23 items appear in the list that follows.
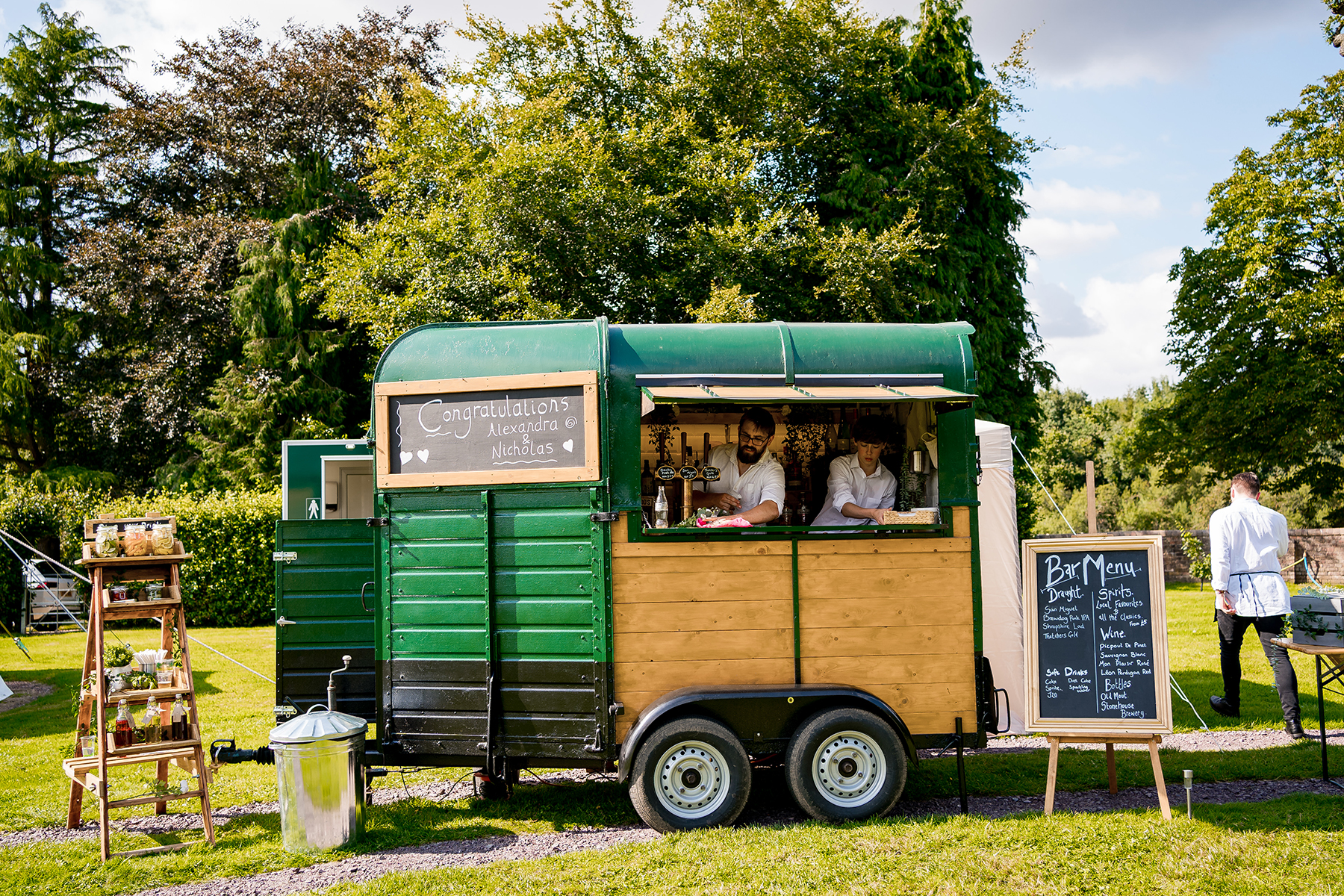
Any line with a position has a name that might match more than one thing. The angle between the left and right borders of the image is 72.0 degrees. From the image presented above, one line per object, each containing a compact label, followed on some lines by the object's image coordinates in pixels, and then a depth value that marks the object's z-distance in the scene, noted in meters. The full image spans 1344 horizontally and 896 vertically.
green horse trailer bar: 5.77
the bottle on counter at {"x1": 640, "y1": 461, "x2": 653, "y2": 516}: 7.57
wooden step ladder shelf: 5.83
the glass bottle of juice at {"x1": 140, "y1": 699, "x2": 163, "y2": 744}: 6.17
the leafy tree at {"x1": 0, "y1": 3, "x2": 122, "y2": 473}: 25.11
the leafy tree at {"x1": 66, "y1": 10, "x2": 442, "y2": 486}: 22.59
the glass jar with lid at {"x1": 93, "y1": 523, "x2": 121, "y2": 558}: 6.05
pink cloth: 5.93
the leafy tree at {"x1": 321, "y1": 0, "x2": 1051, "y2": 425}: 14.25
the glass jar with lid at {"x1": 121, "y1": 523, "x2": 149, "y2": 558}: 6.16
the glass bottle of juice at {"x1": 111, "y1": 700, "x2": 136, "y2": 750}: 6.04
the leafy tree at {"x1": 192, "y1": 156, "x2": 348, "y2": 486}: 22.22
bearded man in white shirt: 6.53
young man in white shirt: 6.64
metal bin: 5.57
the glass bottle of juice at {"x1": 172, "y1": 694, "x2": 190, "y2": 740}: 6.18
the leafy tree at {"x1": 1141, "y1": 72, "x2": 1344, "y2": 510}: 23.73
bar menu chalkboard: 5.77
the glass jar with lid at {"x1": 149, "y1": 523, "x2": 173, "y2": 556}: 6.26
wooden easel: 5.59
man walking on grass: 7.62
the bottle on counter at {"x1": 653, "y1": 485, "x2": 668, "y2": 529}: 6.12
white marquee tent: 7.84
